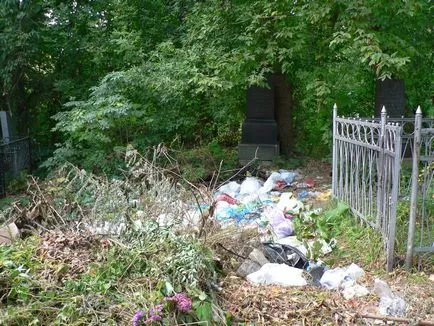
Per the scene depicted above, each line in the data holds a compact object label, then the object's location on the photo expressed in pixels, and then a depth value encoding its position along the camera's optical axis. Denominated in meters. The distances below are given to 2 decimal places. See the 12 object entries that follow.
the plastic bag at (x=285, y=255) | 4.23
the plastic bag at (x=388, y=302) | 3.43
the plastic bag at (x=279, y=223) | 5.15
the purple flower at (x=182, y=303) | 3.00
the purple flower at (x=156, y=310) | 2.95
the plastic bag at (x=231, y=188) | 7.61
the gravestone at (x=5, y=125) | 12.41
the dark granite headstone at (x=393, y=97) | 8.52
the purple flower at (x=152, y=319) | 2.89
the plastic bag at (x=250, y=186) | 7.51
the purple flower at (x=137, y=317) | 2.88
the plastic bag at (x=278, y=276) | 3.78
